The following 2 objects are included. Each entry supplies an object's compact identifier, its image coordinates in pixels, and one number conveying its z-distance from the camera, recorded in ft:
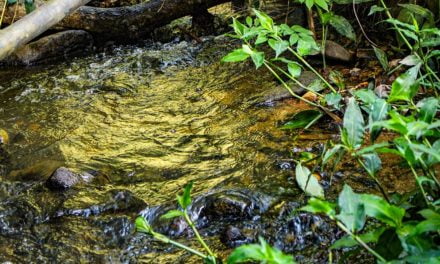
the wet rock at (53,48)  16.39
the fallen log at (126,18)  17.08
